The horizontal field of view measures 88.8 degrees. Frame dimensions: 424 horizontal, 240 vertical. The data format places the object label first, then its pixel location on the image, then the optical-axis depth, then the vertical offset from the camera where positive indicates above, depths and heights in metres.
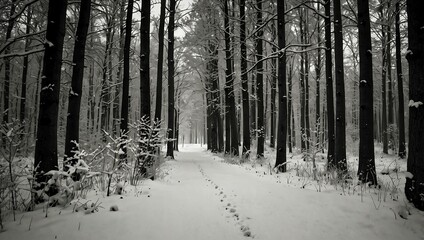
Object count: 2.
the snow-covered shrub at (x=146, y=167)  5.04 -1.01
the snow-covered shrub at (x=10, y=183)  2.82 -0.69
